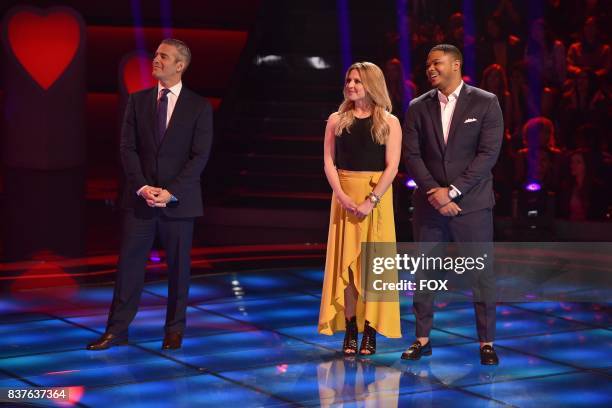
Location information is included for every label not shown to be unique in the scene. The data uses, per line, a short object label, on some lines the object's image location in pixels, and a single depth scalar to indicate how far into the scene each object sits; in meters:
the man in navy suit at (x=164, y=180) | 12.28
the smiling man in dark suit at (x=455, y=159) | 11.70
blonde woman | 12.00
